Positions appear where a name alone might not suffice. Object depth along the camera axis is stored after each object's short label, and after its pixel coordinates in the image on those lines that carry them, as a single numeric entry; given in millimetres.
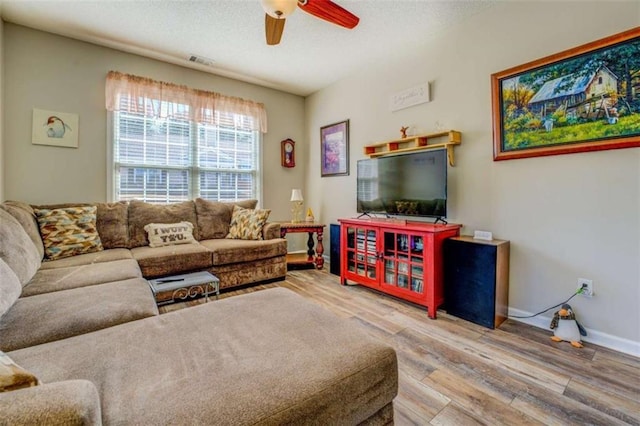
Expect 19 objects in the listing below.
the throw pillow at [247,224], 3500
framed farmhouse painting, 1855
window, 3393
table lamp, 4180
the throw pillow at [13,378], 590
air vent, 3453
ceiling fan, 1694
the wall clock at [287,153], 4598
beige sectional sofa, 710
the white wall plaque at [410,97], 2994
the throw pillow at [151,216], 3135
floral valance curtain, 3242
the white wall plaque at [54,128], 2926
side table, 3766
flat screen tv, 2688
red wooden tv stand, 2455
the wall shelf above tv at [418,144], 2709
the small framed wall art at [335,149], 4020
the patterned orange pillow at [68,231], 2559
